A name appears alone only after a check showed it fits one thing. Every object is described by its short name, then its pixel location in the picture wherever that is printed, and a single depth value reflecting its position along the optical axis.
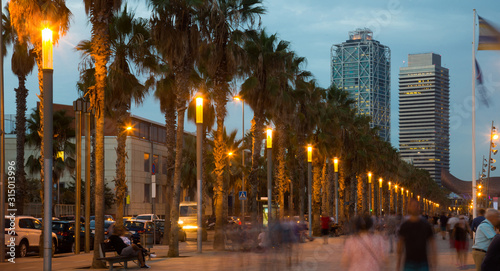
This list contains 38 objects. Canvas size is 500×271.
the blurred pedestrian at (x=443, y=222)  46.06
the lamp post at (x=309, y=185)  43.16
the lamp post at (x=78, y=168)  29.55
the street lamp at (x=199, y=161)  27.36
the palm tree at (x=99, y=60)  21.84
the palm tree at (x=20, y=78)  35.54
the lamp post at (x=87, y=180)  28.95
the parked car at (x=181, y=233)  43.47
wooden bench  19.62
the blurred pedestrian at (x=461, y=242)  21.80
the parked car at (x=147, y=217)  49.41
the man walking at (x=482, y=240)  11.93
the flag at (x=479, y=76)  26.85
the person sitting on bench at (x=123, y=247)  20.91
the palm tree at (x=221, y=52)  29.22
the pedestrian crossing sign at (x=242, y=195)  43.96
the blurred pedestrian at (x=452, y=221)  31.00
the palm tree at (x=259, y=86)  36.44
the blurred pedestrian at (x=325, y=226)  36.84
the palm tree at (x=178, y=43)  26.36
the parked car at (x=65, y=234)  31.42
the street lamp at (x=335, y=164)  52.43
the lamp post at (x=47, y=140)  14.30
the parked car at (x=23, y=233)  26.88
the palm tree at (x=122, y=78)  27.80
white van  43.50
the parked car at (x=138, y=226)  37.66
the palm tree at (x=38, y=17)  26.36
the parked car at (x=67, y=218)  47.41
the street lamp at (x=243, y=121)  60.91
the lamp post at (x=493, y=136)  54.31
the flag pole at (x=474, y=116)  32.25
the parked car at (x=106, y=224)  38.38
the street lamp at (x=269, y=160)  33.91
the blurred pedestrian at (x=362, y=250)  10.52
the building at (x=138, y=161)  71.12
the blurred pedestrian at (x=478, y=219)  20.42
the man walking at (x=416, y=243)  10.02
